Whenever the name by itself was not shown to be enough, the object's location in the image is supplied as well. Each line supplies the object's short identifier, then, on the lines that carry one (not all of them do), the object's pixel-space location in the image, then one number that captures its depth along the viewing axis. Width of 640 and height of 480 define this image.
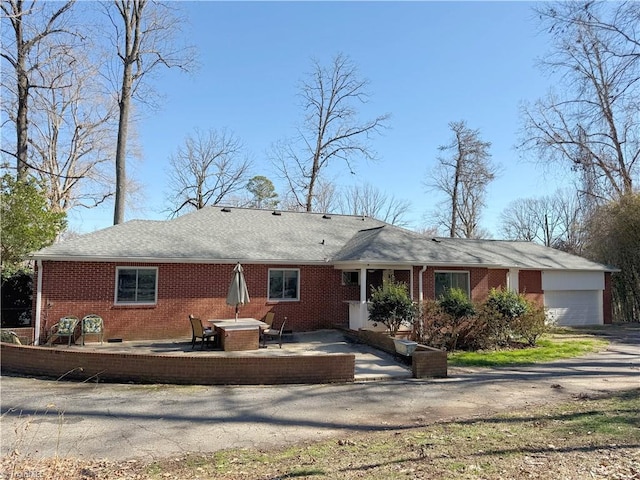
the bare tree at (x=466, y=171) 36.66
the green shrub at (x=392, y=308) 13.74
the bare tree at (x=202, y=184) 35.94
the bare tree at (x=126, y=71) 21.90
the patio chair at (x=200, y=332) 12.33
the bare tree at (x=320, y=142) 33.72
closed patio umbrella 12.97
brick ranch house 14.01
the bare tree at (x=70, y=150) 29.58
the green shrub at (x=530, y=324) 14.91
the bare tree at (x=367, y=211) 45.81
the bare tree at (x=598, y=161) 26.78
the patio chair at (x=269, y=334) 13.22
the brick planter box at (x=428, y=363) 10.20
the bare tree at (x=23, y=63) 20.33
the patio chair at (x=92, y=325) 13.59
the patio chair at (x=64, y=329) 13.22
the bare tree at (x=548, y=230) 44.53
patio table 12.21
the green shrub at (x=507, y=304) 14.51
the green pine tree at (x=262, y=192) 41.47
